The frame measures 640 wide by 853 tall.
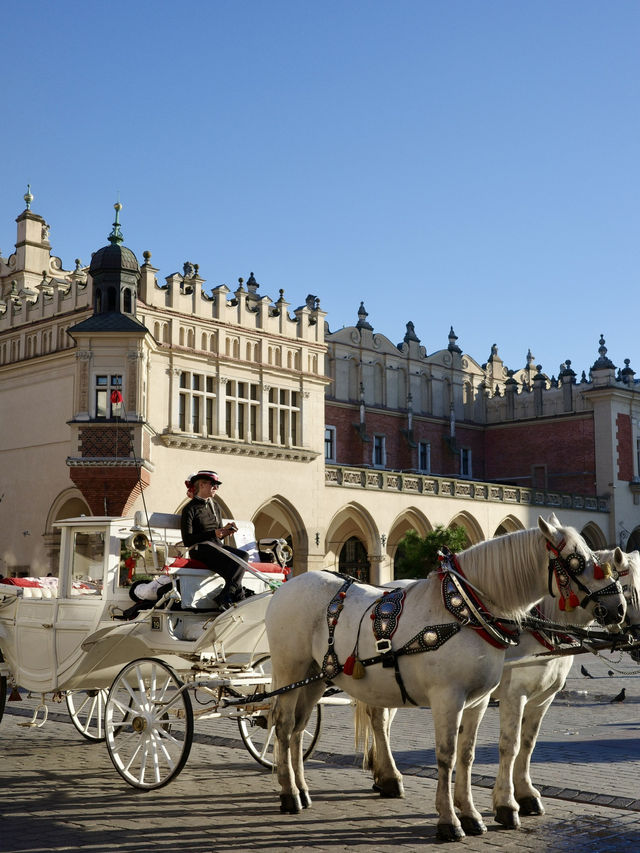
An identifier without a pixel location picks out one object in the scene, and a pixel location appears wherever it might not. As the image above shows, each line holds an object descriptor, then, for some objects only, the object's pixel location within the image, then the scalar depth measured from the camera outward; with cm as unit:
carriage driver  781
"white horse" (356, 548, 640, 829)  627
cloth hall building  2820
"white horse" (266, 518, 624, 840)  596
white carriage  741
